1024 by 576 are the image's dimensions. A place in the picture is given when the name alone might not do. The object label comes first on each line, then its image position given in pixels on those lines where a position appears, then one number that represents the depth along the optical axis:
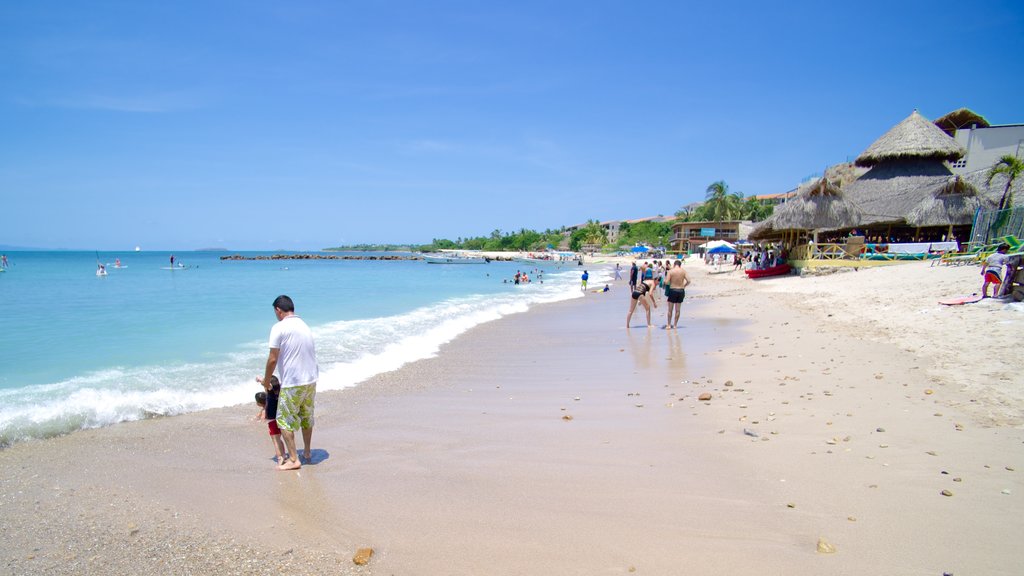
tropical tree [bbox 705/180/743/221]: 82.19
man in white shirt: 4.45
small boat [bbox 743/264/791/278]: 26.41
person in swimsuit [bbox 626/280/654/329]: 12.11
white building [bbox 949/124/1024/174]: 29.75
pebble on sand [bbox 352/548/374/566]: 3.00
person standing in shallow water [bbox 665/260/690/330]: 11.84
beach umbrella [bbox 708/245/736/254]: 37.96
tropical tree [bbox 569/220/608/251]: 125.08
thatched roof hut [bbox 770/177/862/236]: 23.33
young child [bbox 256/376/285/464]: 4.54
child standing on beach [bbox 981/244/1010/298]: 8.99
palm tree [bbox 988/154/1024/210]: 21.38
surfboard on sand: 9.24
